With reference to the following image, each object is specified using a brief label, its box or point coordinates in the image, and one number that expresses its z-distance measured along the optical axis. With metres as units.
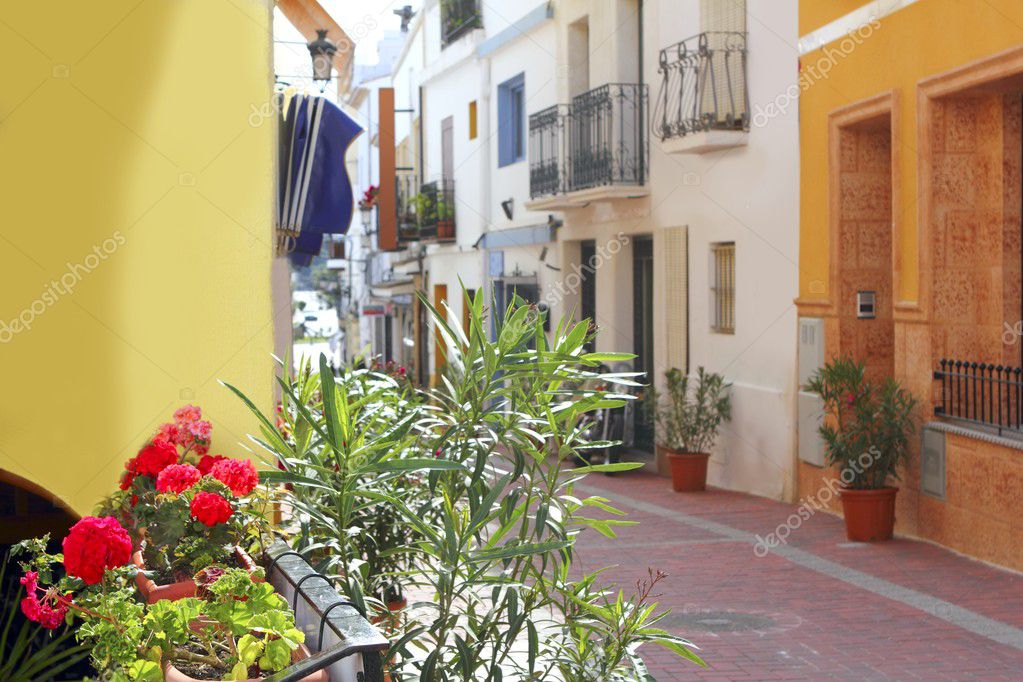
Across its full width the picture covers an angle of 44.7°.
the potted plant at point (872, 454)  10.27
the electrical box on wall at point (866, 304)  11.91
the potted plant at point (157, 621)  3.13
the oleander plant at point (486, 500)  4.10
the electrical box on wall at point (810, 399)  12.13
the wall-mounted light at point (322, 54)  10.30
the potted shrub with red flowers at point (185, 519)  4.03
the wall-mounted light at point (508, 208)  21.86
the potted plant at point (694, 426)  14.00
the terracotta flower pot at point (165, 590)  3.86
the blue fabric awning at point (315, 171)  7.97
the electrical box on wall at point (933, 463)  9.96
